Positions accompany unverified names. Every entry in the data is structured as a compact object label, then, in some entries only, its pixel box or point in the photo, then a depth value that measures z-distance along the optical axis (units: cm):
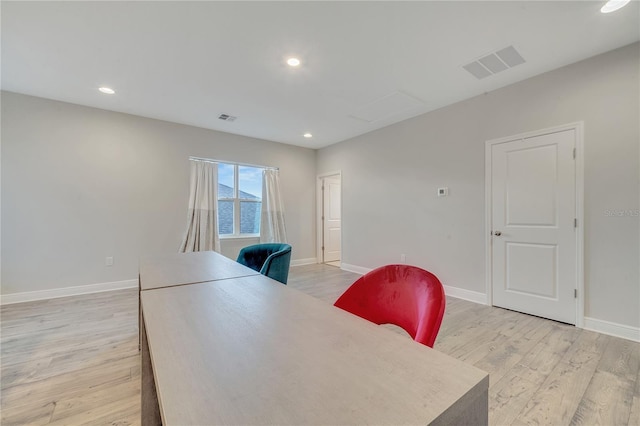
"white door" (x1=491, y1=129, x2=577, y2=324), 266
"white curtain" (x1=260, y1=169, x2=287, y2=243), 517
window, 485
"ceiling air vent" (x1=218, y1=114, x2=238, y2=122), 392
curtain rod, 445
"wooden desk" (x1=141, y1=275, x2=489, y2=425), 48
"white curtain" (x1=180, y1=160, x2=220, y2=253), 432
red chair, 98
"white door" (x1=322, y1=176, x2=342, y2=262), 598
